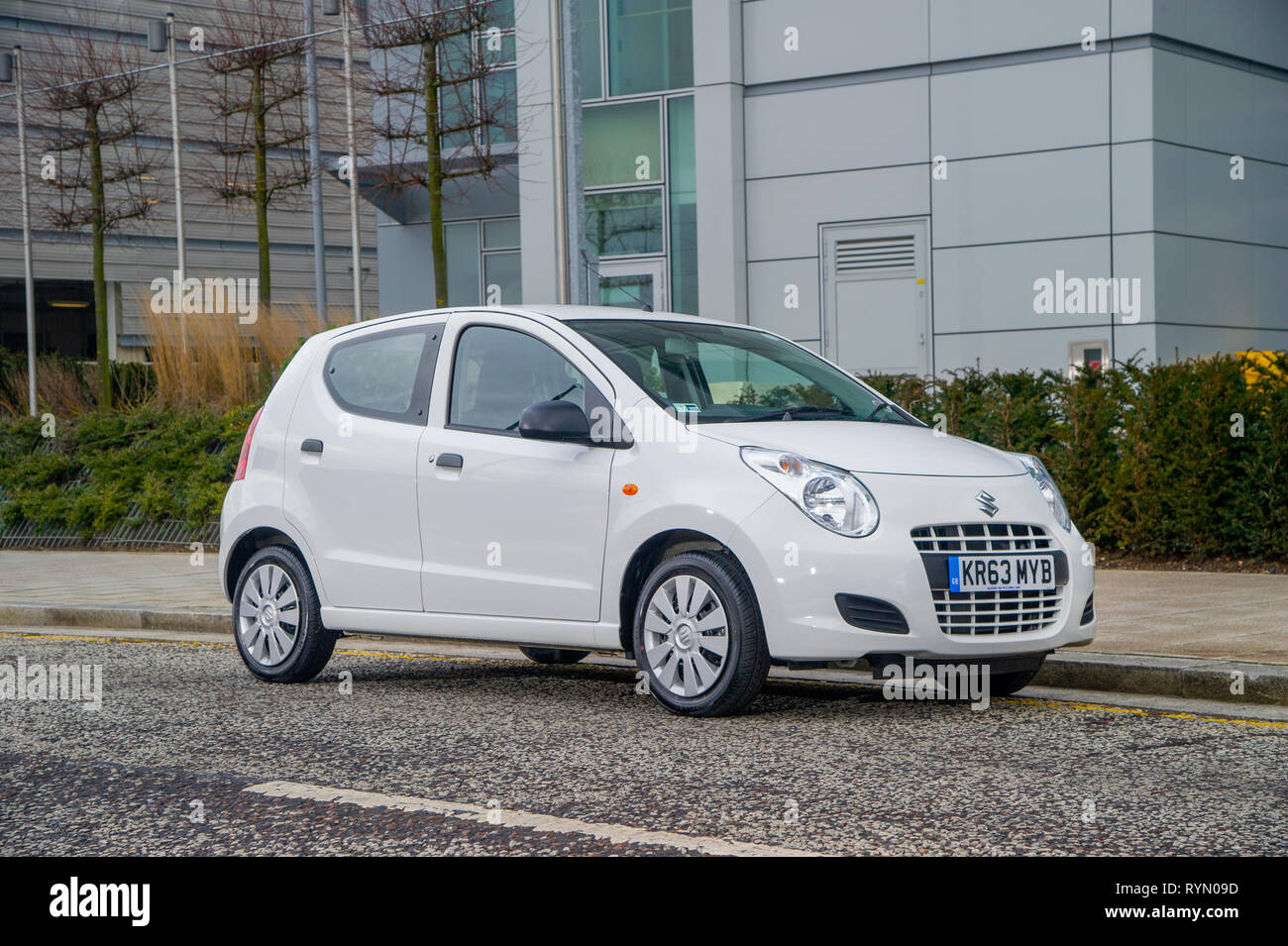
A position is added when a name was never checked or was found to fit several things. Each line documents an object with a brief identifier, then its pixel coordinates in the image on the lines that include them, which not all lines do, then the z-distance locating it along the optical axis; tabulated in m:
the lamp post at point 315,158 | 28.48
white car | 6.55
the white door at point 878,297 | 20.09
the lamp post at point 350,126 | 24.45
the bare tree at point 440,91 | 20.64
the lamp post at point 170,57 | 28.42
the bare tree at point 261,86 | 26.02
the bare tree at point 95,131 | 26.17
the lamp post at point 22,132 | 29.72
